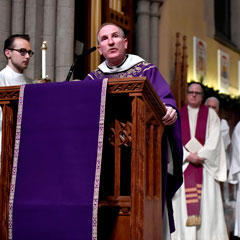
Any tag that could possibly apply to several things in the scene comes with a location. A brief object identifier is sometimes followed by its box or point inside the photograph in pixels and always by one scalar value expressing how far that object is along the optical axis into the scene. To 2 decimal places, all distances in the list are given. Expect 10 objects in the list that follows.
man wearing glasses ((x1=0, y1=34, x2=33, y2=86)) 6.23
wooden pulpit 3.70
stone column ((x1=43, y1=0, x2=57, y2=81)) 8.38
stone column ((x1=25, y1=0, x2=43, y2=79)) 8.18
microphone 4.70
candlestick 5.39
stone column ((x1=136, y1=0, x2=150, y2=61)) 12.04
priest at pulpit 4.60
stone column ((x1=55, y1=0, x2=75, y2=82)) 8.38
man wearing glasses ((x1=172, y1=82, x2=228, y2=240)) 9.62
